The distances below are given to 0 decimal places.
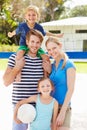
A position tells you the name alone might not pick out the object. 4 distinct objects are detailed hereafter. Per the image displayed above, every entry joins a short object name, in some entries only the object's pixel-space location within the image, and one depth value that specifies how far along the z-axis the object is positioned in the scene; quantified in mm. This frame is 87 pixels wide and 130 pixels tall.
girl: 3291
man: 3312
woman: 3216
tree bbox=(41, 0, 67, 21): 42016
